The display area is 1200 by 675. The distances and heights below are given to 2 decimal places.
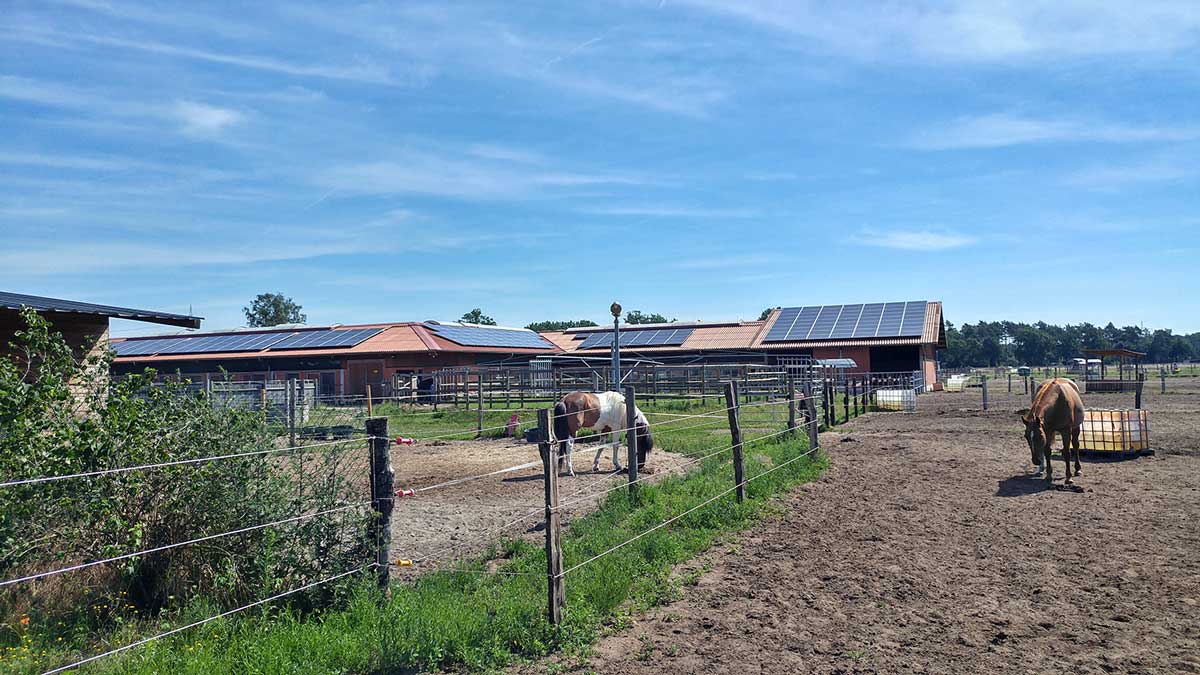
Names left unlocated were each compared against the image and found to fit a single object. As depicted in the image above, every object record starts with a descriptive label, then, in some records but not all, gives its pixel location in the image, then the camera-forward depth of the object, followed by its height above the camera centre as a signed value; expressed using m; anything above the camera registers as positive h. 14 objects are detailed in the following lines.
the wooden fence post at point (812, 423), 13.07 -0.98
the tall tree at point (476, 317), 98.50 +7.00
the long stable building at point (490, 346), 38.62 +1.33
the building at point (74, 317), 9.12 +0.85
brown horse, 11.19 -0.93
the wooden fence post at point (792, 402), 13.95 -0.67
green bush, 4.71 -0.78
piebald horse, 13.37 -0.73
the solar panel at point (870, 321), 39.94 +2.12
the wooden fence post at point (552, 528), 5.37 -1.08
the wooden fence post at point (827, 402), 20.34 -1.01
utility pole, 18.73 +0.22
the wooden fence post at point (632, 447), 8.93 -0.91
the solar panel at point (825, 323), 40.81 +2.14
